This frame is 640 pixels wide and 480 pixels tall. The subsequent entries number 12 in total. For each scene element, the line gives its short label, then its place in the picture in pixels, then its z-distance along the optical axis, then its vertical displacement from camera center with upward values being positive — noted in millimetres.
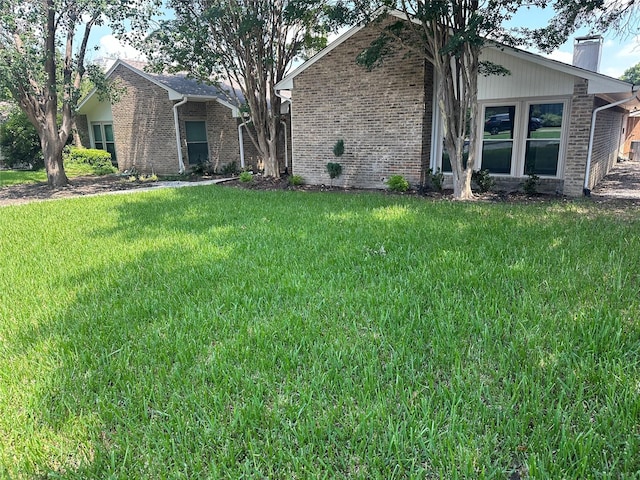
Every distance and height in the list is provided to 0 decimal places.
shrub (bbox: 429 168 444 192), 11469 -909
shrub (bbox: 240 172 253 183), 14078 -920
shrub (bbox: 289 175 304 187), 13430 -1006
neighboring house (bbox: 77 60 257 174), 18156 +1031
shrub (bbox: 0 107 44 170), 21203 +426
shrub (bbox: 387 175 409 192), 11312 -976
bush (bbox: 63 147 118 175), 20656 -361
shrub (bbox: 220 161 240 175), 17734 -824
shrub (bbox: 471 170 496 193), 10898 -880
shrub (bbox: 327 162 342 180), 12742 -643
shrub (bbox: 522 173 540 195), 10312 -945
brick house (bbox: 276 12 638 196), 9836 +703
